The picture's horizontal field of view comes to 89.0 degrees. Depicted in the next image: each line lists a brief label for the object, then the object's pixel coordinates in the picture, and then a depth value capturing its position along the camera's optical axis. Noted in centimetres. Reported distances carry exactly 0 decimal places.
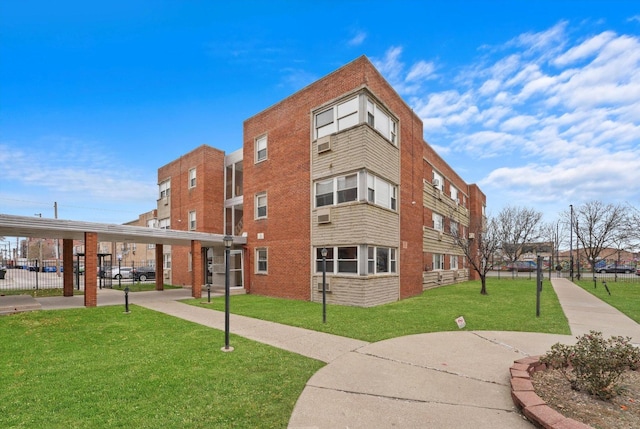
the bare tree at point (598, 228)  3366
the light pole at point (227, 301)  706
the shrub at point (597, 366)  436
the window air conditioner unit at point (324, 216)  1466
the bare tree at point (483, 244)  1948
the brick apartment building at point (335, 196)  1400
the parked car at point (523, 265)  5291
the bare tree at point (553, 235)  4783
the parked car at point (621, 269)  4834
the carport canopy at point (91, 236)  1247
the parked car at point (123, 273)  3412
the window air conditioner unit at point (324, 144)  1493
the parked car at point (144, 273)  3262
